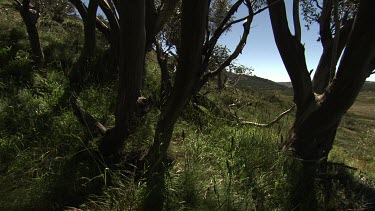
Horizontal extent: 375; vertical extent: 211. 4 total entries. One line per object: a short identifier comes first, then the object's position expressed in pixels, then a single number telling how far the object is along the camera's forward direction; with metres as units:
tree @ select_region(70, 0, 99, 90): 6.39
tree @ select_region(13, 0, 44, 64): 6.95
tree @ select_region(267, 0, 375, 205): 4.14
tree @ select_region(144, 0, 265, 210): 3.08
